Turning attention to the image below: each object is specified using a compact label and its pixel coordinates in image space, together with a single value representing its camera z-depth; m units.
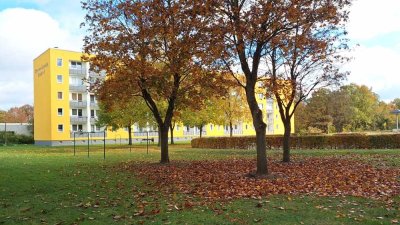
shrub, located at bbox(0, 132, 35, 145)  64.81
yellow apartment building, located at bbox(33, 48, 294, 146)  64.69
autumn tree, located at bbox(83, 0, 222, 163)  16.80
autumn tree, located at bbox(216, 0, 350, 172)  12.28
